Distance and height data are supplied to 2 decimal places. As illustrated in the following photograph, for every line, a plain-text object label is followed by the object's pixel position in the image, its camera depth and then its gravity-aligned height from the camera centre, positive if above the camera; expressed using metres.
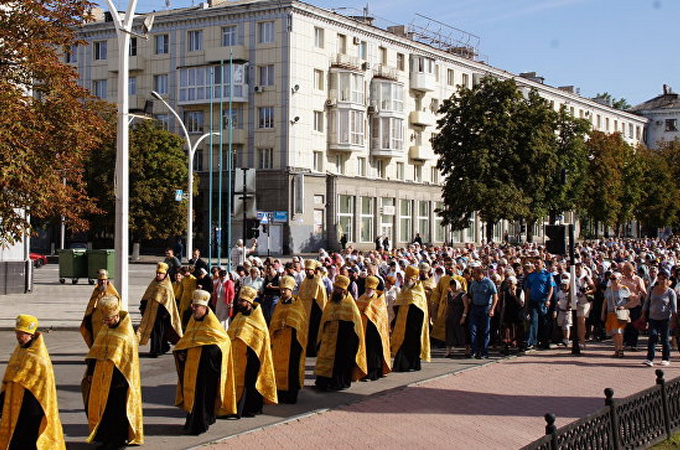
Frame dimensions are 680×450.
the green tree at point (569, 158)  52.53 +4.88
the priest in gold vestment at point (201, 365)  9.95 -1.53
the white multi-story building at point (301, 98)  55.88 +9.09
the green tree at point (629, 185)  76.44 +4.25
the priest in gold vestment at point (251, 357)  10.91 -1.57
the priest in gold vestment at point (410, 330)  14.99 -1.67
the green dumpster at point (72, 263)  33.81 -1.20
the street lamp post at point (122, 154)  17.52 +1.60
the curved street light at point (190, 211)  37.00 +0.92
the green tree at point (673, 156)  88.06 +7.93
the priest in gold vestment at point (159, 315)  15.60 -1.50
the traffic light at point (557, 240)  17.44 -0.14
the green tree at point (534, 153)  48.03 +4.42
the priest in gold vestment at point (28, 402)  7.92 -1.56
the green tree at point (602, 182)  71.69 +4.22
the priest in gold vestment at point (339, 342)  13.07 -1.65
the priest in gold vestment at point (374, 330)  13.95 -1.57
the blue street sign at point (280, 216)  53.94 +1.01
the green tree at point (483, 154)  46.78 +4.36
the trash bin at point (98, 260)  33.38 -1.07
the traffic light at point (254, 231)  28.33 +0.04
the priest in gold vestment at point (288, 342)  12.02 -1.53
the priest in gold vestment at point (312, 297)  15.98 -1.20
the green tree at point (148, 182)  50.34 +2.92
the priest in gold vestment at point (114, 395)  9.02 -1.69
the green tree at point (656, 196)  80.94 +3.48
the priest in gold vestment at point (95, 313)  13.59 -1.27
